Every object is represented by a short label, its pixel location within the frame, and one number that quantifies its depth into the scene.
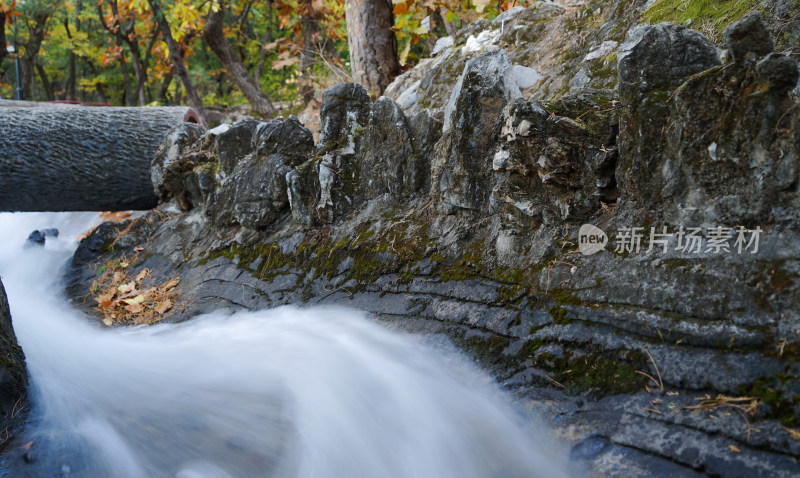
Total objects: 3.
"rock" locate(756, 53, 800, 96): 1.93
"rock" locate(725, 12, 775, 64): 2.02
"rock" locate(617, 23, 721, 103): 2.30
